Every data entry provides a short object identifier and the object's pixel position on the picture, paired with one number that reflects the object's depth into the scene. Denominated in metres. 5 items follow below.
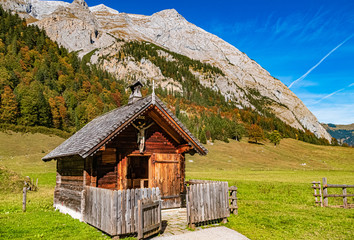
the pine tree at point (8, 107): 83.50
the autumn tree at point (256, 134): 128.00
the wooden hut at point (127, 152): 13.75
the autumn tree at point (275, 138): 131.38
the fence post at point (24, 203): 16.62
